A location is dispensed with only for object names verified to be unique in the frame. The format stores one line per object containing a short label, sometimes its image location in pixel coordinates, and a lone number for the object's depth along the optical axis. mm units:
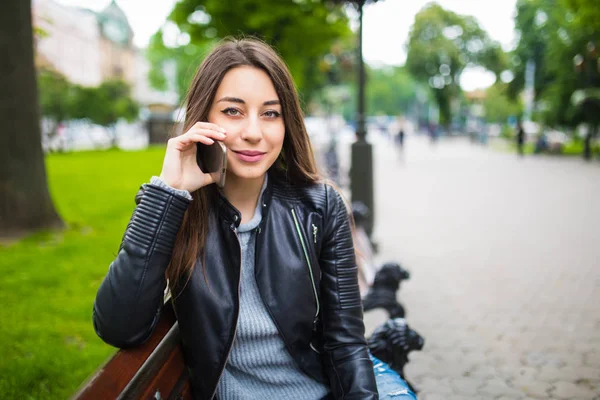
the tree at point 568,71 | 24578
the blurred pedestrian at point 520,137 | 26828
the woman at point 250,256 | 1630
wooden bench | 1339
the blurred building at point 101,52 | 49969
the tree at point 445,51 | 57812
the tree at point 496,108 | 64288
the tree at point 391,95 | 121812
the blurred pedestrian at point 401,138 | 26303
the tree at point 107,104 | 29703
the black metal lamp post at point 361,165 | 7453
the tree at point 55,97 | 27753
